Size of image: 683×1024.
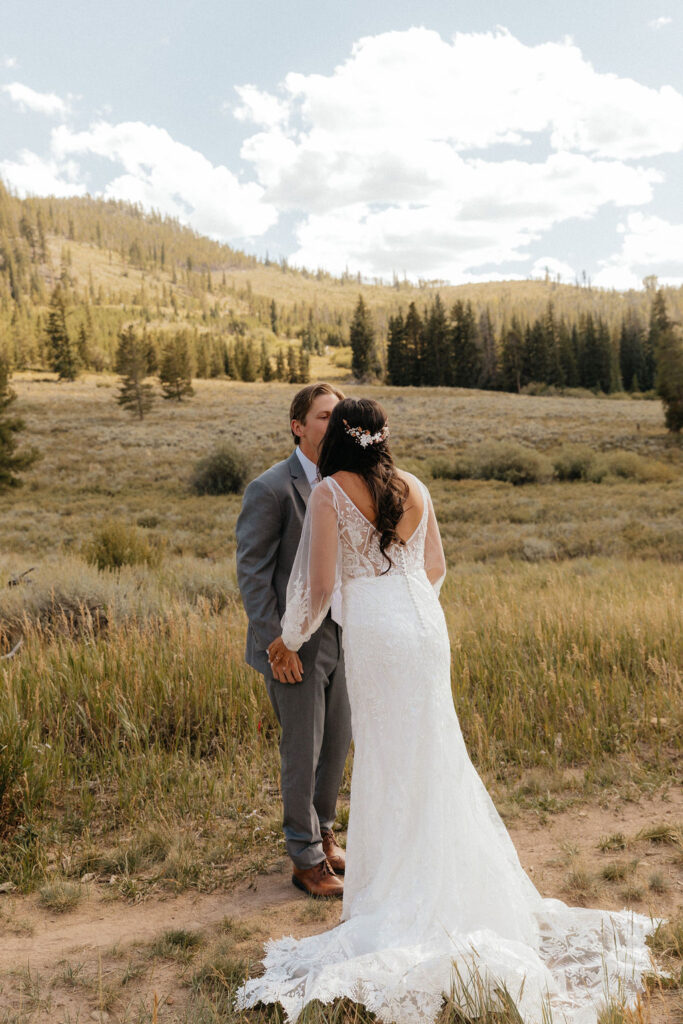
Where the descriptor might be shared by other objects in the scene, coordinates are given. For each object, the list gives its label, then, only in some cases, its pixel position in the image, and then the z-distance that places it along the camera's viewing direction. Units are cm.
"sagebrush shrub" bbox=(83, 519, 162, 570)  1159
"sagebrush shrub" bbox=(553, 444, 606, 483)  2725
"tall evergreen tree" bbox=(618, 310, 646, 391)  8438
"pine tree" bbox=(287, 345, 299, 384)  8982
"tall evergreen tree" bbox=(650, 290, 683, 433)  3594
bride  251
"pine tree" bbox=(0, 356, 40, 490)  2262
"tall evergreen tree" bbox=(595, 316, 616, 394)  8044
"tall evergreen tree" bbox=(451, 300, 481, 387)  7819
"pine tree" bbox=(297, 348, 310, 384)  8931
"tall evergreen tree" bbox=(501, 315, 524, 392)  7850
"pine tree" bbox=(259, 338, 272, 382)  9256
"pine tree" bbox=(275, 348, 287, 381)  9319
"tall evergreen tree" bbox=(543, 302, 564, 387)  7819
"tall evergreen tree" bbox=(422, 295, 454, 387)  7881
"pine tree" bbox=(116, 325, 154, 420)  4925
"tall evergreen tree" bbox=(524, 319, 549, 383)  7850
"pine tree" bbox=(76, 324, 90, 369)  8666
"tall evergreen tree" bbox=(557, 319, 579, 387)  8069
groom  327
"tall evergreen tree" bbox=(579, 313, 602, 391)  8094
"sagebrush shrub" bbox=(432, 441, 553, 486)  2742
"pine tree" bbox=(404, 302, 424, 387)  7912
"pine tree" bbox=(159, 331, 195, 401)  5928
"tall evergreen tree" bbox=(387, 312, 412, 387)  7944
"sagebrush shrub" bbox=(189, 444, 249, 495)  2641
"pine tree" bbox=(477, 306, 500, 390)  8181
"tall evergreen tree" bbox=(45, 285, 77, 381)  7606
